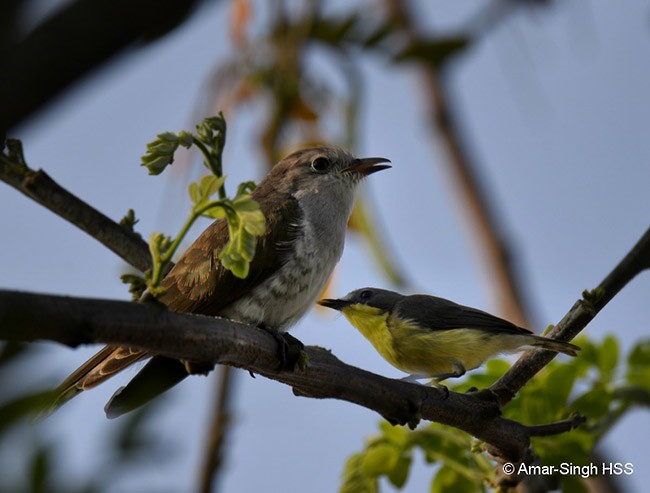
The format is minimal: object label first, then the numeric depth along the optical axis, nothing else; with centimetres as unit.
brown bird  559
